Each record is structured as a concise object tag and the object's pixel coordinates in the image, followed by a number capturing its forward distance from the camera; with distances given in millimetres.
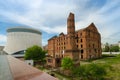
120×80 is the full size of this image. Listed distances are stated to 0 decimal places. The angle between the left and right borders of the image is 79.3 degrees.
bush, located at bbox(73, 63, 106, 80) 11730
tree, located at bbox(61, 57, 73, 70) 15731
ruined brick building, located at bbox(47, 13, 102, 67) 22040
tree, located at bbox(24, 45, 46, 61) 25103
